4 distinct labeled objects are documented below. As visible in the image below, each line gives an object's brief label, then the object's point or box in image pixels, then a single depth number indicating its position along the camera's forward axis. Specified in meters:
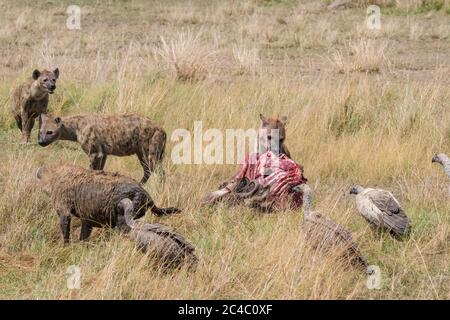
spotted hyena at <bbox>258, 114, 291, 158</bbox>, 15.05
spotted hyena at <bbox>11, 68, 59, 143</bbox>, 19.94
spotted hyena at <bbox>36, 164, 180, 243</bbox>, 12.59
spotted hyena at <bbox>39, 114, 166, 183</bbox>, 16.19
